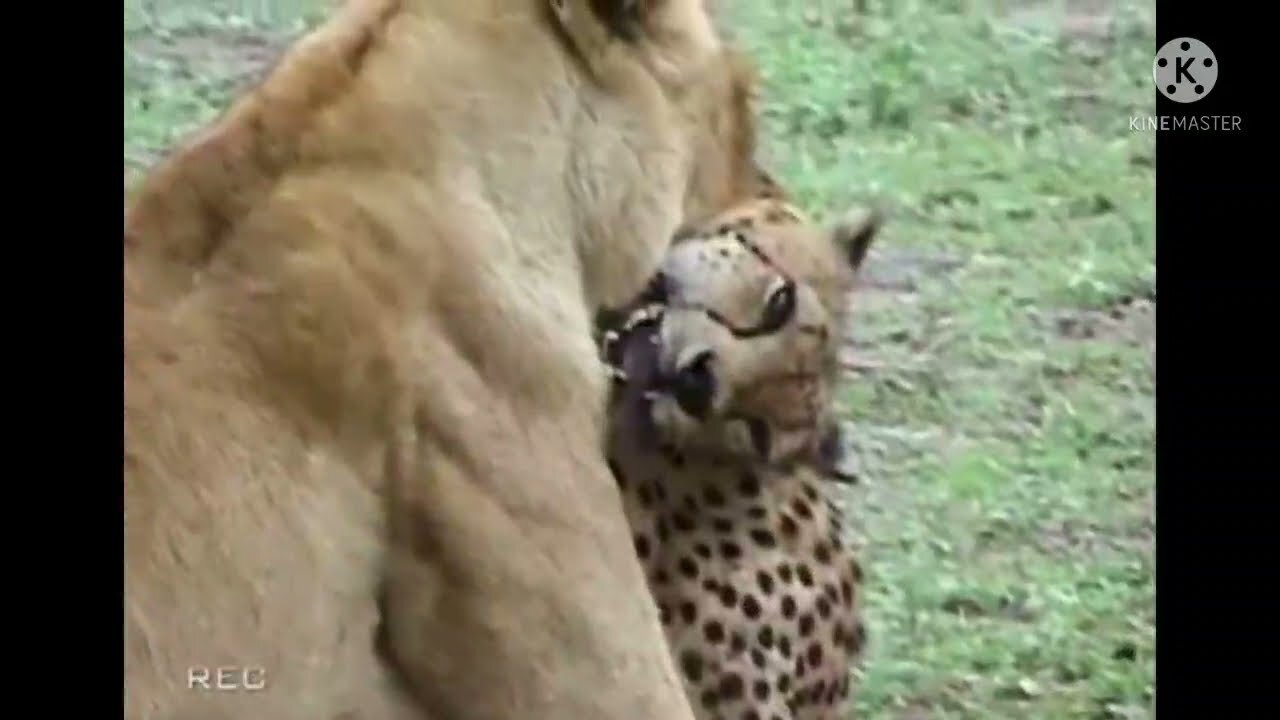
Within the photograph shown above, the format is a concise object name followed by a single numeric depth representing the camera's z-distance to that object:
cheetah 6.98
